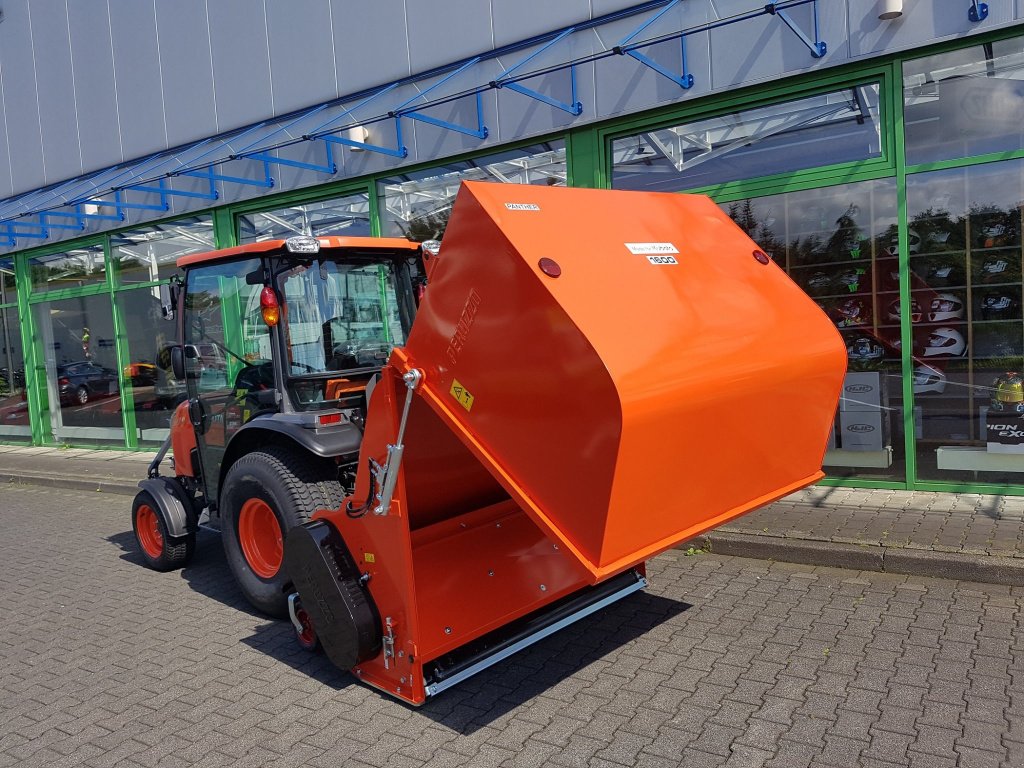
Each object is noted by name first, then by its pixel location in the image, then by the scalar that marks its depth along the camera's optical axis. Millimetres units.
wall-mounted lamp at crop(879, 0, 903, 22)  6180
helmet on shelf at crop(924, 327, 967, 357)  6516
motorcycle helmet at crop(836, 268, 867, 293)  6883
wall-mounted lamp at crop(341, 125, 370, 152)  9336
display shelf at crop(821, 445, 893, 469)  6832
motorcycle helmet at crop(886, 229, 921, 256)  6594
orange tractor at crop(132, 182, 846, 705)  3105
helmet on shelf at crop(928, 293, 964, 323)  6492
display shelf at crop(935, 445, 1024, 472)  6336
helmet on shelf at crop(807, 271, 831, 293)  7055
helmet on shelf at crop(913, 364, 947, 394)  6609
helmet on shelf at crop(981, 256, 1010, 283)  6320
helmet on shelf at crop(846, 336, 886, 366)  6846
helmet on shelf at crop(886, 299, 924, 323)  6645
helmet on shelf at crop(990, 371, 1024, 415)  6320
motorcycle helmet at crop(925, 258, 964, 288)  6480
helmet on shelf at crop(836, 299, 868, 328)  6895
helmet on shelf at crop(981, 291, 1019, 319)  6309
